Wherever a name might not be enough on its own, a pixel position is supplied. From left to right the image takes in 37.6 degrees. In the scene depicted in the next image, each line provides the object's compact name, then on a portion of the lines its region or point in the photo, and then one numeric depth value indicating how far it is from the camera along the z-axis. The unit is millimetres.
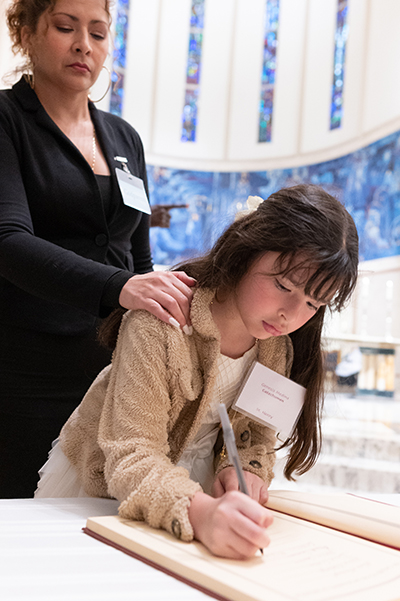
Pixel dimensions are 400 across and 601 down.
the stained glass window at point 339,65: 9727
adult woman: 1257
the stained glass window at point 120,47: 10201
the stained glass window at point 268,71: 10562
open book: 552
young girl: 836
